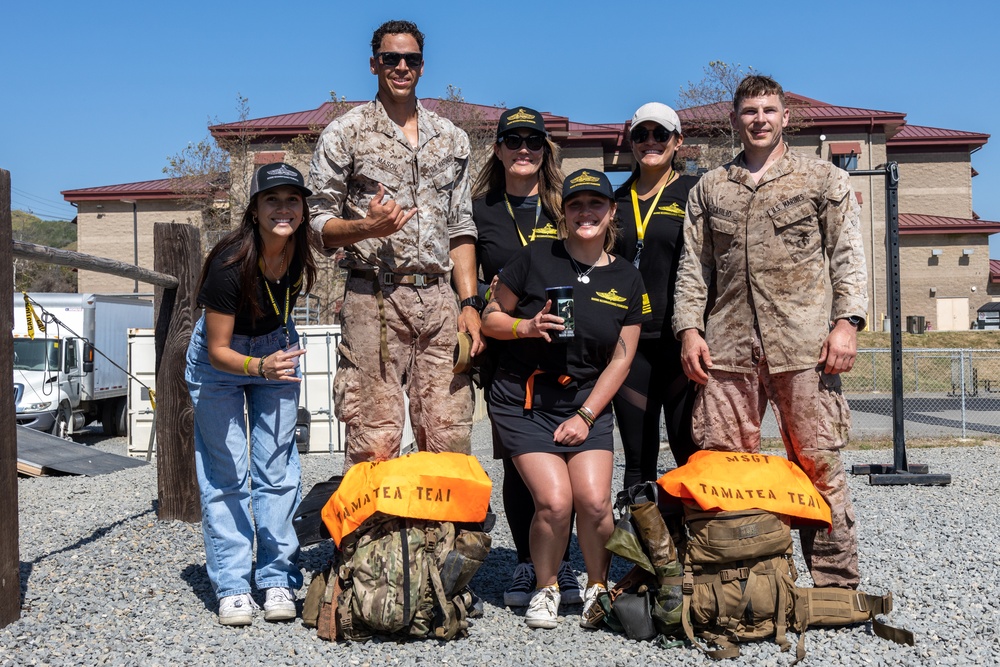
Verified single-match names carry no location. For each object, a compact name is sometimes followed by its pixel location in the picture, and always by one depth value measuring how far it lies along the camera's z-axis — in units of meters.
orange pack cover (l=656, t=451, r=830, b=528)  3.86
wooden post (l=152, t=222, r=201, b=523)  6.17
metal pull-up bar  8.20
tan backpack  3.79
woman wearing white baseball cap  4.53
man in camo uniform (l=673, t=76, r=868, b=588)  4.09
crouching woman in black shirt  4.15
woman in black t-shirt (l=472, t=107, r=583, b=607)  4.61
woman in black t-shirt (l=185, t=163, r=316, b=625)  4.04
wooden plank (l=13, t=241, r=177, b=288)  4.63
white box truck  15.81
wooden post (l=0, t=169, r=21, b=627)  4.00
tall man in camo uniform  4.34
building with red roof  35.09
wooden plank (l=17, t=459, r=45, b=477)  10.08
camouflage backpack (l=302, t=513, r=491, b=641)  3.83
